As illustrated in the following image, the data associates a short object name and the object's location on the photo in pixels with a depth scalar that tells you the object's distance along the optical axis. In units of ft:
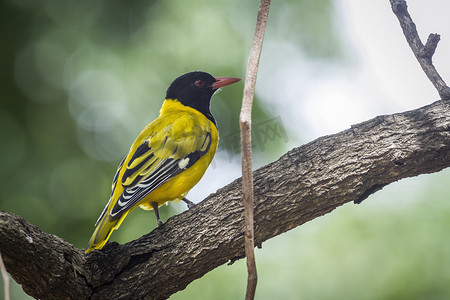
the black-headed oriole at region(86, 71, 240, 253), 21.08
